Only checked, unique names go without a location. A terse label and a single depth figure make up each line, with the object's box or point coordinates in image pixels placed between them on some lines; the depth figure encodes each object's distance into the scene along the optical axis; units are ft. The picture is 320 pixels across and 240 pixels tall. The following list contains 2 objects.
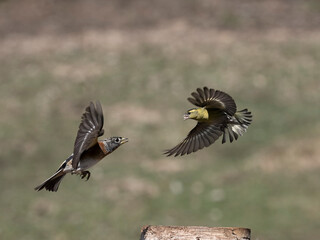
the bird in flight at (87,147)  58.59
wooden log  52.13
